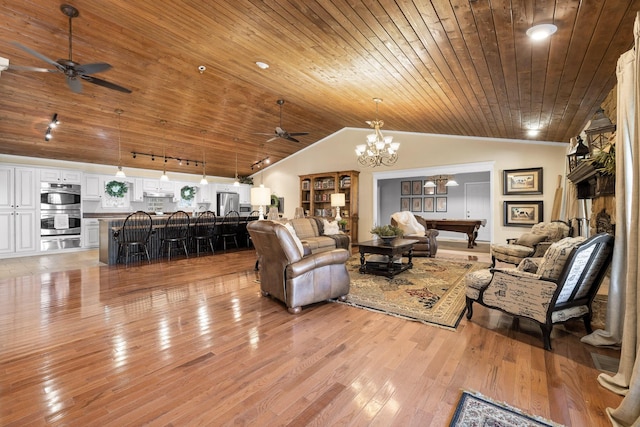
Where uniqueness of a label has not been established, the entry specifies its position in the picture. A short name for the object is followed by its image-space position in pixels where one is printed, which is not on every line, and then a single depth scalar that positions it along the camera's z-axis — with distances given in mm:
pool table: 7609
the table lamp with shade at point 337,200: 7535
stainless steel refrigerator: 10414
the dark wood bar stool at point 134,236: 5918
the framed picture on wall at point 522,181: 6113
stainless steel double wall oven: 7039
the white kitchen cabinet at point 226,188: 10414
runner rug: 1526
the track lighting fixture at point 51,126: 5360
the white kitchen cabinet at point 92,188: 7641
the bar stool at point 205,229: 7156
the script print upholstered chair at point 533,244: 4672
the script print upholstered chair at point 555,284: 2301
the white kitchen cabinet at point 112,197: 7957
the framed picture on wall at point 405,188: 11098
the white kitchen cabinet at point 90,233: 7739
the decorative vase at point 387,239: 4979
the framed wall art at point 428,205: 10742
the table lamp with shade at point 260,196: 5027
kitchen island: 5859
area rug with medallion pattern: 3053
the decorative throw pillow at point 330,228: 6551
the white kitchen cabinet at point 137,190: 8523
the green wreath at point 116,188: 8000
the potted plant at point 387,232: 4964
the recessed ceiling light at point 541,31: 2098
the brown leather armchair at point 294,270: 3143
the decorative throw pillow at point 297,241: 3266
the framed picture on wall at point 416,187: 10914
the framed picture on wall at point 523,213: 6160
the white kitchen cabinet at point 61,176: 6953
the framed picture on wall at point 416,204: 10906
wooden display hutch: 8477
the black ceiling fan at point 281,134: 5484
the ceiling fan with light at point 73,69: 2998
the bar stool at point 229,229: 7672
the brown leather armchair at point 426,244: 6297
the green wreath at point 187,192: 9531
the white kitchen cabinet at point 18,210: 6480
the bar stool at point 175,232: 6576
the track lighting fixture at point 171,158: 7520
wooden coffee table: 4551
